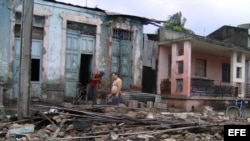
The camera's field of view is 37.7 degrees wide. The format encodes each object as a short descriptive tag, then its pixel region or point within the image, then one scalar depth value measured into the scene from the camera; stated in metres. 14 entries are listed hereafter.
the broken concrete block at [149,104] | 15.85
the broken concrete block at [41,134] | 8.73
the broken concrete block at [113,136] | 8.39
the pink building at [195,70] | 17.11
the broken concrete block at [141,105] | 15.50
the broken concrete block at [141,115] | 10.19
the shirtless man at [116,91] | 12.88
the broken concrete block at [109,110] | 11.10
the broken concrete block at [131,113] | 10.40
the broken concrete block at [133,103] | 15.22
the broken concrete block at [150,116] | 10.28
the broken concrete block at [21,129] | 8.84
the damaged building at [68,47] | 14.28
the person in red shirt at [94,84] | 14.58
